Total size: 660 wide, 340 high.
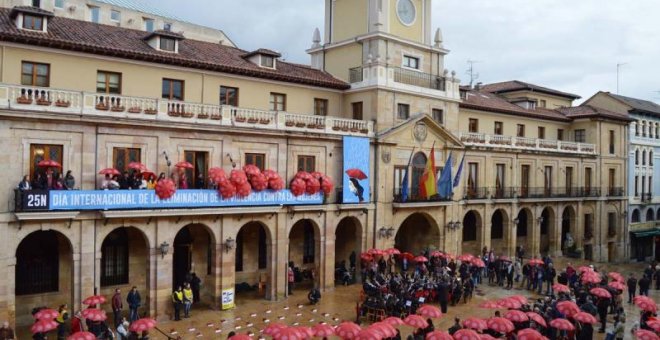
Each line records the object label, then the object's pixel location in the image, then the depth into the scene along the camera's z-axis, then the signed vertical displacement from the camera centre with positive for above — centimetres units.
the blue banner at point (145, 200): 2192 -111
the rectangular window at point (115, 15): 5435 +1566
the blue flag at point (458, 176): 3546 +13
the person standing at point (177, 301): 2473 -565
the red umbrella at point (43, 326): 1738 -483
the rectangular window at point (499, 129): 4455 +402
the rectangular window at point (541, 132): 4856 +413
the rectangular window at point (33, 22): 2373 +649
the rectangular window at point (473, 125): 4231 +409
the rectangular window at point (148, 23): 5632 +1535
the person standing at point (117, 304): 2256 -534
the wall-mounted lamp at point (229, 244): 2697 -334
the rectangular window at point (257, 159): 2828 +83
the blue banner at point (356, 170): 3128 +38
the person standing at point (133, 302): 2316 -537
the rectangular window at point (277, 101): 3169 +428
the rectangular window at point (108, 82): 2559 +427
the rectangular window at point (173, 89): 2766 +430
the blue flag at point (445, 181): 3488 -19
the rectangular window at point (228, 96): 2973 +430
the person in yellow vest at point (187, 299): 2489 -560
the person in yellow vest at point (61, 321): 2034 -546
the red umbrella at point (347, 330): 1727 -484
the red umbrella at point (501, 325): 1847 -491
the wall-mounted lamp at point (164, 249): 2484 -334
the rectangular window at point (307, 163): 3033 +73
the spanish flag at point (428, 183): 3419 -32
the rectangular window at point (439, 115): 3686 +417
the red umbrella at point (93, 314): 1856 -476
